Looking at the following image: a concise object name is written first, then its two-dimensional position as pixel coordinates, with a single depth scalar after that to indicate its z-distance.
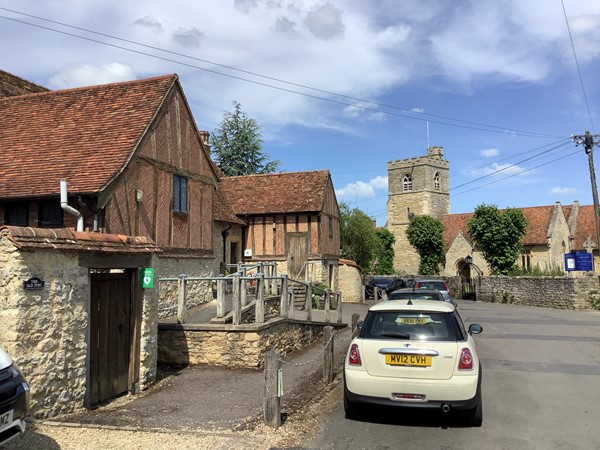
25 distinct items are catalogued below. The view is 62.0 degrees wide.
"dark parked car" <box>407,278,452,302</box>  17.14
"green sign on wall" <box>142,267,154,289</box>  8.25
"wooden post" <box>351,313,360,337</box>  11.18
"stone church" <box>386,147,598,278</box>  45.59
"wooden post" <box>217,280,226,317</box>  10.75
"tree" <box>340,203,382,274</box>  38.91
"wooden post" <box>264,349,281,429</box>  6.17
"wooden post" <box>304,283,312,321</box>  14.04
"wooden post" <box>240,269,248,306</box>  11.35
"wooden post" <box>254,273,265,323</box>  10.99
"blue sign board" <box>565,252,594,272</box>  26.88
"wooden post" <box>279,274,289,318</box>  12.16
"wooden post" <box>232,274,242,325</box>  10.46
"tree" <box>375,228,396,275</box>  54.41
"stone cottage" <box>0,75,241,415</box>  6.36
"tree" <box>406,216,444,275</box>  51.03
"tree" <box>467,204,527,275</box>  39.44
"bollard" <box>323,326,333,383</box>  8.82
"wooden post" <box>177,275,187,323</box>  10.78
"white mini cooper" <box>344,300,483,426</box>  5.99
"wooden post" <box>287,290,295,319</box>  13.19
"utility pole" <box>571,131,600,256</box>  25.67
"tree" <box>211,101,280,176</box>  42.16
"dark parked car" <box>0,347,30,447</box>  4.31
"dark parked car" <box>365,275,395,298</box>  32.62
